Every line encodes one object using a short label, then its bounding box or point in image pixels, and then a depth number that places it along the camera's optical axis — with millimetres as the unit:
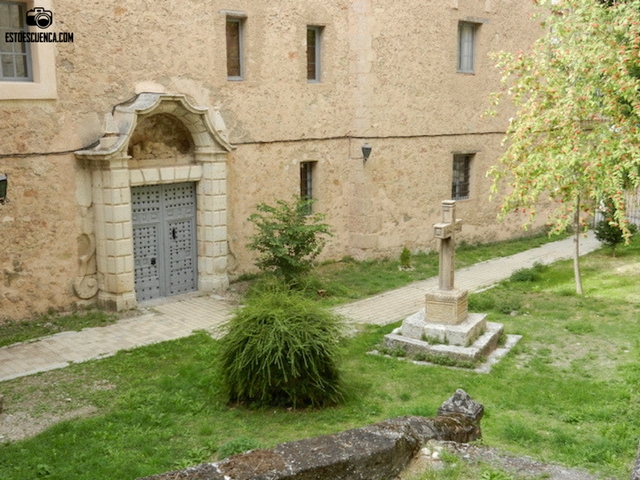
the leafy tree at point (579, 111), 10781
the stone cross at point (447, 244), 9609
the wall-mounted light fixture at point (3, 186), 7531
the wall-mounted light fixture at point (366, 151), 15250
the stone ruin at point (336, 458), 3963
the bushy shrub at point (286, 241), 12320
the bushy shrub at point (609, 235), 15836
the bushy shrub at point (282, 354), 7121
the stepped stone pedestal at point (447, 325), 9195
